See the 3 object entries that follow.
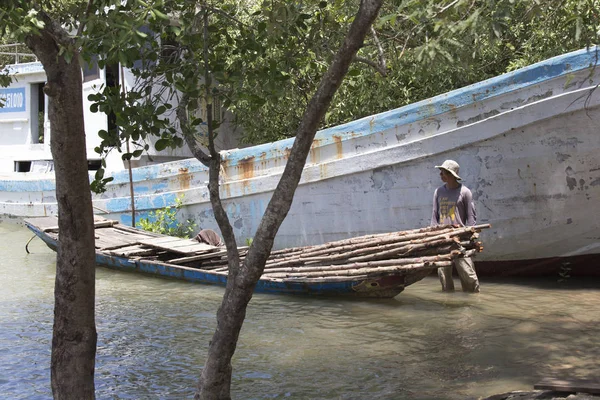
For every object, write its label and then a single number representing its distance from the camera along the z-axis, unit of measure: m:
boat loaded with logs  8.55
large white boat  9.41
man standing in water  9.16
